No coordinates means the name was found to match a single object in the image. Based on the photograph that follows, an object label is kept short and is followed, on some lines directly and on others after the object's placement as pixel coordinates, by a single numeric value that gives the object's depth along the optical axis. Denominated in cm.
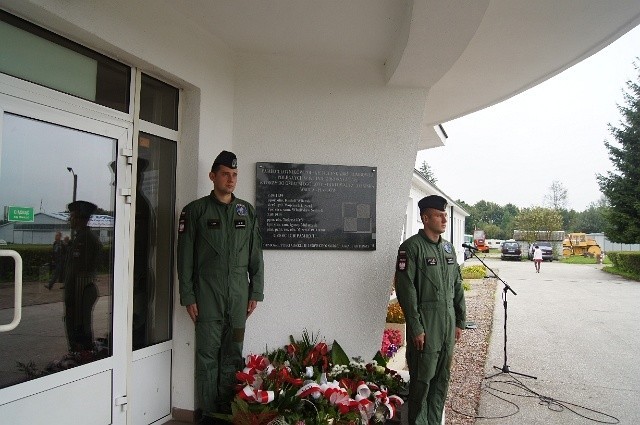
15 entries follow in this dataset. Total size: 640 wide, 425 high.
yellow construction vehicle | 3731
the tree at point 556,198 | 5750
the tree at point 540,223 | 4081
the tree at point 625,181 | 2138
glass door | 231
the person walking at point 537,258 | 2347
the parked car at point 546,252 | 3444
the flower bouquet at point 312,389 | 282
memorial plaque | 382
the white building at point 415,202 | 1304
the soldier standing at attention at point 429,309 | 337
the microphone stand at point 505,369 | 592
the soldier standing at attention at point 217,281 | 312
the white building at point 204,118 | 245
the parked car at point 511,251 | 3447
